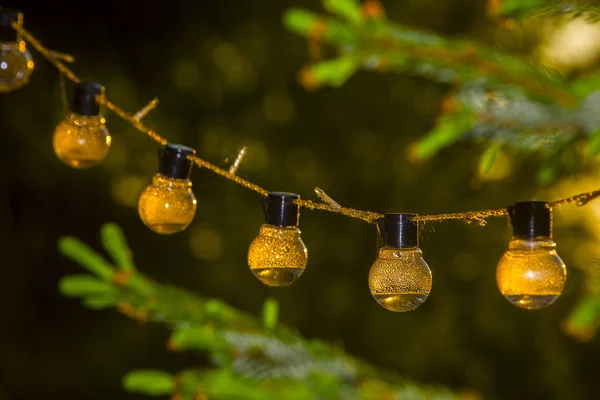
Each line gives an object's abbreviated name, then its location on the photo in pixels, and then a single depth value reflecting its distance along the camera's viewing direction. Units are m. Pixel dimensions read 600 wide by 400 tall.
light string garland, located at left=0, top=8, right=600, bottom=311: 1.61
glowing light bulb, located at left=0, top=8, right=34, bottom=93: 1.78
